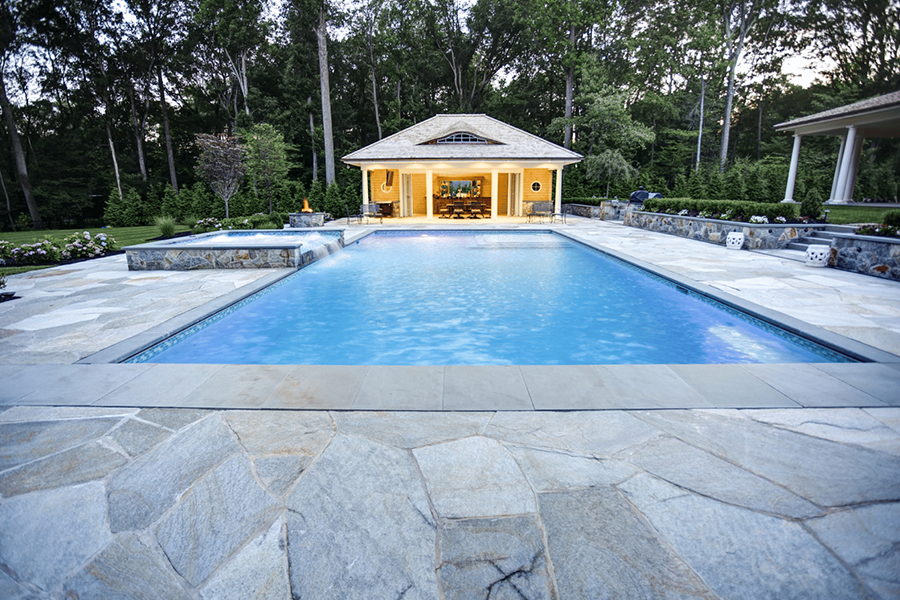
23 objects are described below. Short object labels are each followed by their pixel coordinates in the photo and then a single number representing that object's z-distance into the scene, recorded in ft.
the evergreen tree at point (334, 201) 70.23
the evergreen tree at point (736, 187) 45.30
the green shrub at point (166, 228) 44.37
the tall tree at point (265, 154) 59.98
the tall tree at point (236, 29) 81.56
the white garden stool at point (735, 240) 34.83
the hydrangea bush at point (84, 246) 33.58
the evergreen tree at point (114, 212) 66.64
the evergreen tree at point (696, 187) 54.67
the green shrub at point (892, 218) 25.10
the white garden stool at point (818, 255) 27.63
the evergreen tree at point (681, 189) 65.62
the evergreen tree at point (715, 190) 48.19
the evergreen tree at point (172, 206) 68.16
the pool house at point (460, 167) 62.85
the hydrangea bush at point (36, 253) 31.42
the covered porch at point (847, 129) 45.93
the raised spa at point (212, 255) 28.58
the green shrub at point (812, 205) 34.50
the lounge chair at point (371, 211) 61.26
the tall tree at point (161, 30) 87.76
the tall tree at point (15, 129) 64.45
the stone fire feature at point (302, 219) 57.31
